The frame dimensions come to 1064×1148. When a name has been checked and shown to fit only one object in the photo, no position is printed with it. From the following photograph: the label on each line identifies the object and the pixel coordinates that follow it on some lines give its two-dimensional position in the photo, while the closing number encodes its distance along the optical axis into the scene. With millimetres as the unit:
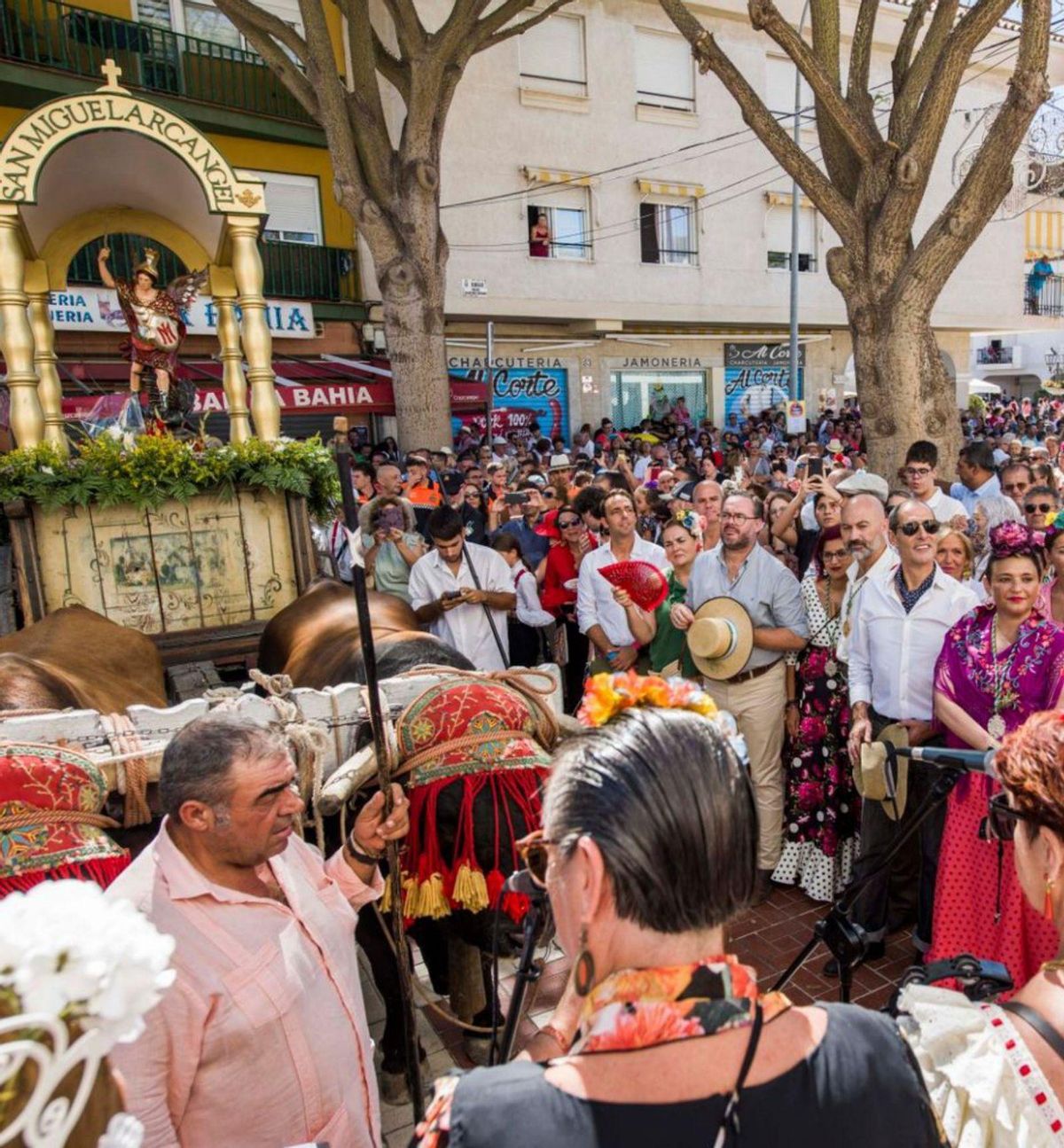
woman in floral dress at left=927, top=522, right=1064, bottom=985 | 3301
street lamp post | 17641
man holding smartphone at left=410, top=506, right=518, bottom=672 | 5477
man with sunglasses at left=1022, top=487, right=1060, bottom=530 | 5586
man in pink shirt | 1814
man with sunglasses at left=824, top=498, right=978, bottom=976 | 3941
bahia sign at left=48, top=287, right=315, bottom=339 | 14125
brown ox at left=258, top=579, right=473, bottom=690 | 3768
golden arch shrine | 4988
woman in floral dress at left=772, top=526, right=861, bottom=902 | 4578
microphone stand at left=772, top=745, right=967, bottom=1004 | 2381
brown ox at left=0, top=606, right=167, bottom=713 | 3328
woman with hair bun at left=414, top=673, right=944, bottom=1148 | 1121
